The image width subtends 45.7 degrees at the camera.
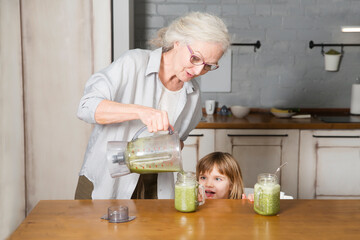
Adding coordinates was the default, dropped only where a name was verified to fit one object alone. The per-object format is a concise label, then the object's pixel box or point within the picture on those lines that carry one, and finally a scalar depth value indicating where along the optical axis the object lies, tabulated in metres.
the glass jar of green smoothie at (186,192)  1.41
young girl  2.12
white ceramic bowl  3.51
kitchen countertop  3.19
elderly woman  1.56
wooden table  1.25
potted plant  3.67
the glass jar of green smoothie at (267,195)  1.40
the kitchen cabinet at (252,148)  3.24
